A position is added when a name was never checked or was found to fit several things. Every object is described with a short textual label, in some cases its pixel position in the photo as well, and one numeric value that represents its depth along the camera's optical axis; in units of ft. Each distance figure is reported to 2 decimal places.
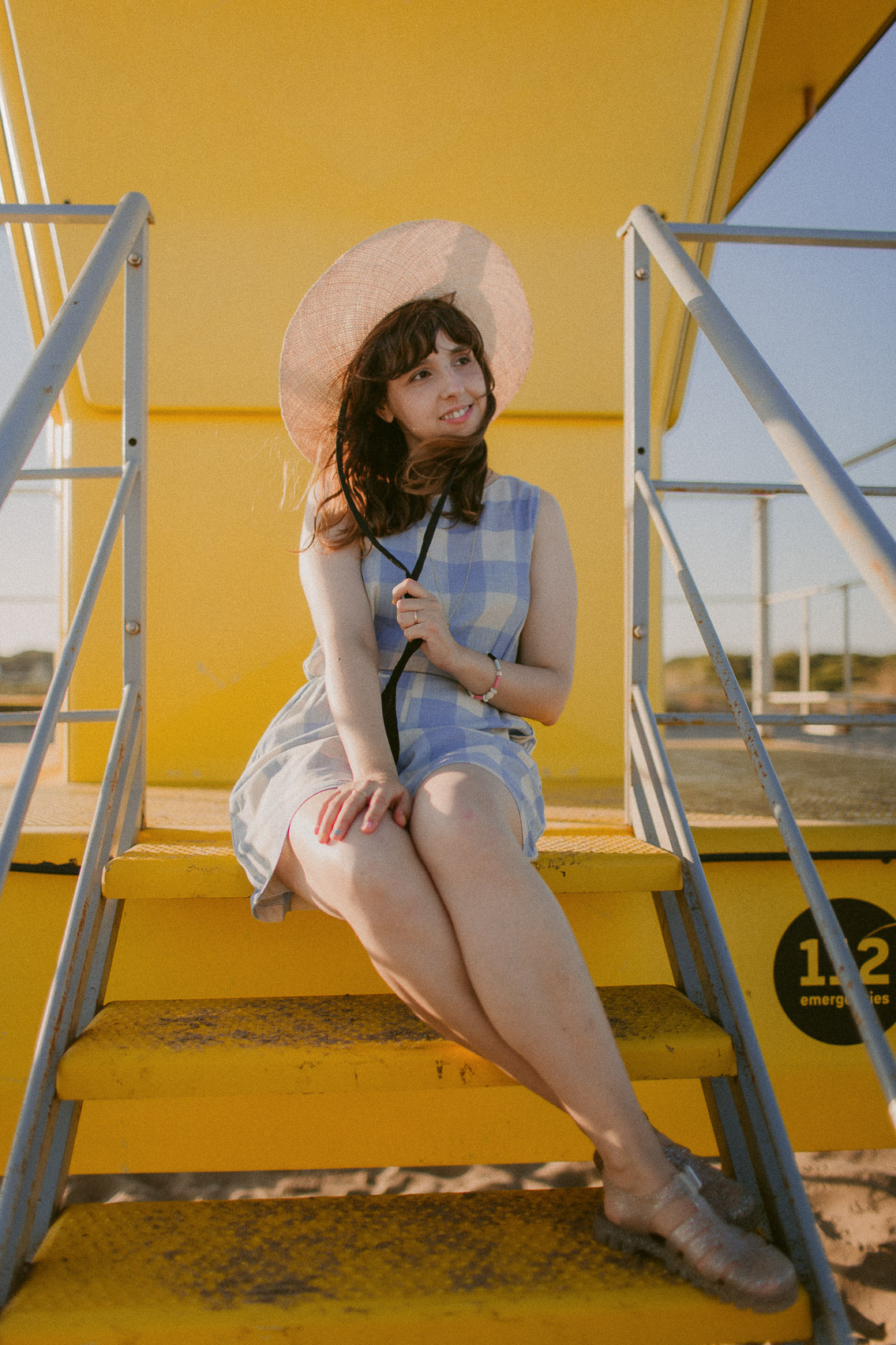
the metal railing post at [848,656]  14.62
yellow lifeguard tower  3.21
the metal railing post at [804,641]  13.74
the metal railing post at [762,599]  13.25
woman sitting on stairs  3.20
